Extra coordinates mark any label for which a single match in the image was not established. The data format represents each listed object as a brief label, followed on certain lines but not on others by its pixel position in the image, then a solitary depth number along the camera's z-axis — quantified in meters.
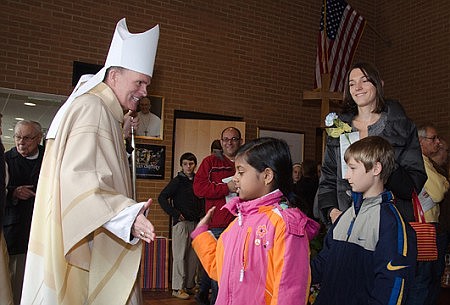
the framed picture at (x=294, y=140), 8.33
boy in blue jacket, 1.98
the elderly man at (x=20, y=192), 4.27
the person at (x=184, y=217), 6.36
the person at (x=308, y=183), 6.04
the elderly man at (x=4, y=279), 3.48
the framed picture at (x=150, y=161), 7.26
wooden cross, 6.20
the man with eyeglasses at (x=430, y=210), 2.48
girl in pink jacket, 2.04
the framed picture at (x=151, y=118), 7.29
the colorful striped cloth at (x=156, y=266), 6.70
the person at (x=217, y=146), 5.42
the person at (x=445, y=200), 4.55
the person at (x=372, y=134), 2.40
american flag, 7.70
